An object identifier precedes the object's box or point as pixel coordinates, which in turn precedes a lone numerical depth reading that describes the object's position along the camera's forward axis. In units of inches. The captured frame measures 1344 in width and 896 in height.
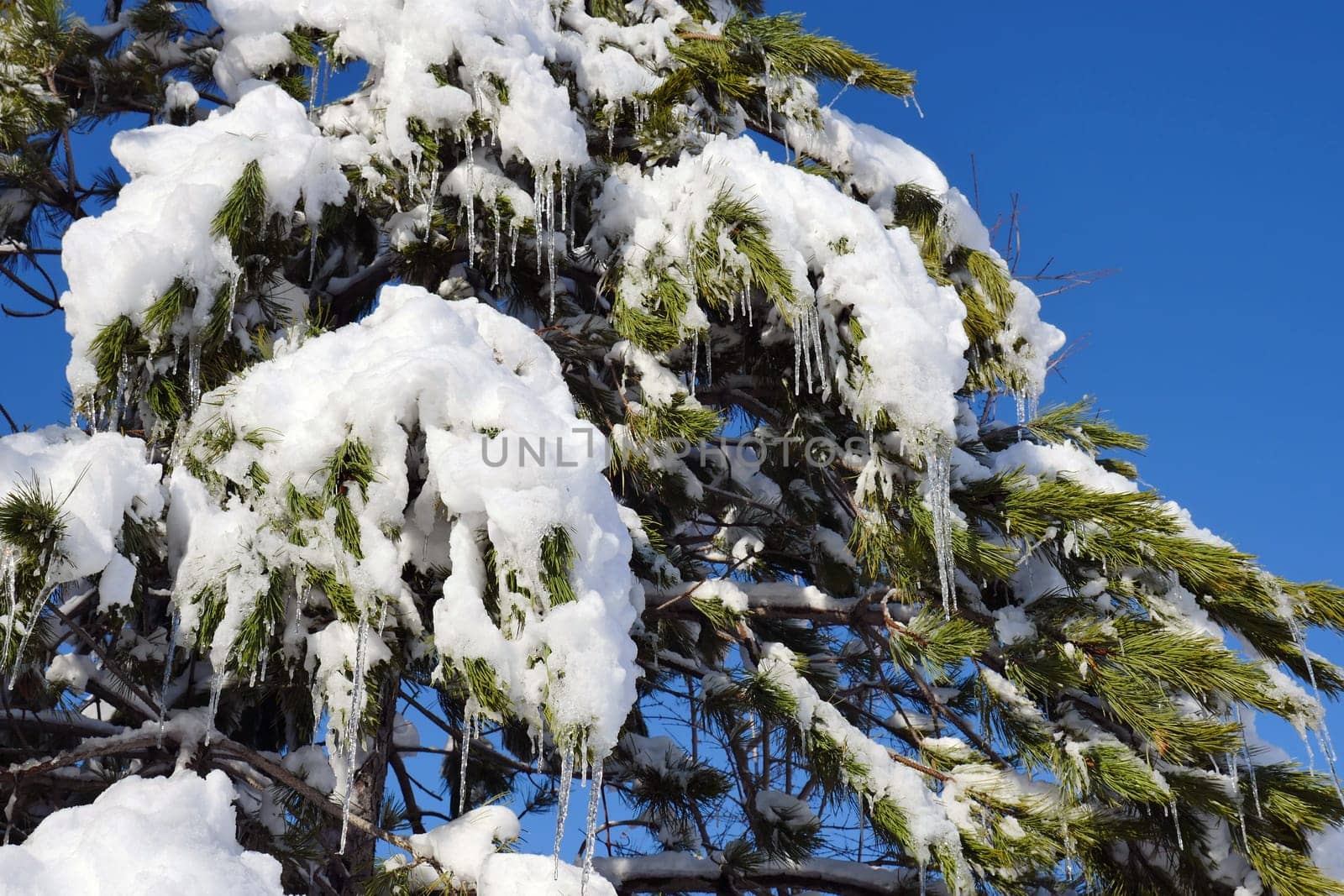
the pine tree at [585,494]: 88.4
